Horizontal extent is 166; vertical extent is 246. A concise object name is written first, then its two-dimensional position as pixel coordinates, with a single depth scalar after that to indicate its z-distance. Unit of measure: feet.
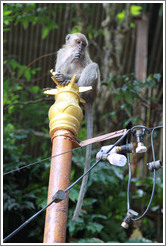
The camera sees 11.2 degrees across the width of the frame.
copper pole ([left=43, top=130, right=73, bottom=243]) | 22.82
